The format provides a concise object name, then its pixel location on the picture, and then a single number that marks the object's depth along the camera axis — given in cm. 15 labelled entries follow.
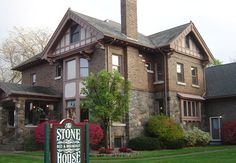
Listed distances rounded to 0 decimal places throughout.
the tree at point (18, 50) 5056
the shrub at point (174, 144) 2366
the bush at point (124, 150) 2019
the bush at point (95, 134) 2059
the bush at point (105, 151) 1939
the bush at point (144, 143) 2275
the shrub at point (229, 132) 2712
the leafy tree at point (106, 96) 1984
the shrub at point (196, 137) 2577
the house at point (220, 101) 2927
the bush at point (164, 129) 2428
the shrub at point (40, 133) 2161
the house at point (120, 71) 2427
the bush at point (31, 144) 2383
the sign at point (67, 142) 930
